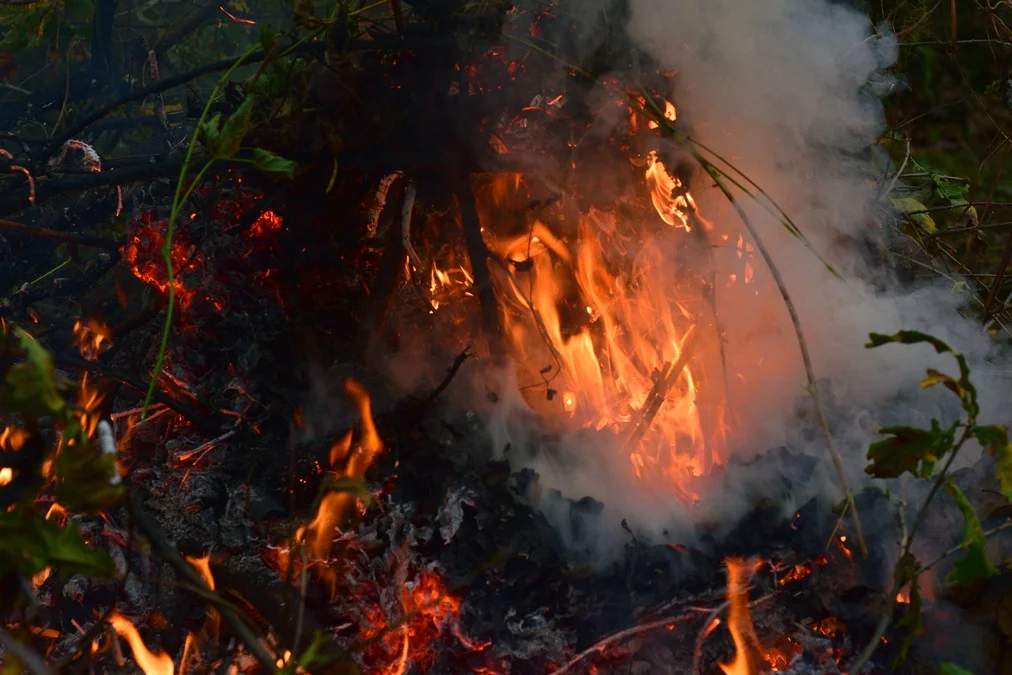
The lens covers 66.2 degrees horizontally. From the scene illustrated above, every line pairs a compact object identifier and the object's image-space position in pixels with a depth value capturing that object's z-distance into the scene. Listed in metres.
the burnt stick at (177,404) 2.31
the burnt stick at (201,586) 1.17
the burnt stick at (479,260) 2.35
